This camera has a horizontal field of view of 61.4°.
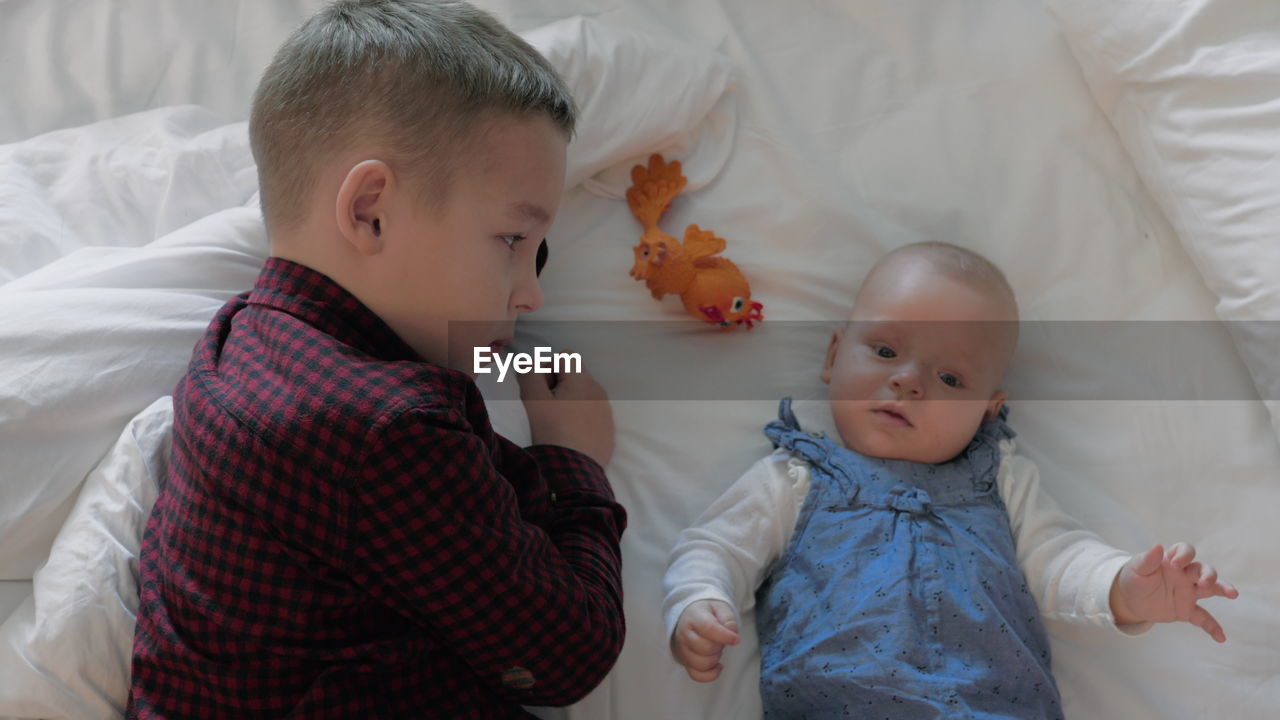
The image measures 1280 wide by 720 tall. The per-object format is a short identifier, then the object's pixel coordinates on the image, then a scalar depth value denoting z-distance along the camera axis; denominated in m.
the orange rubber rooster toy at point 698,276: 1.24
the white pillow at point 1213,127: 1.15
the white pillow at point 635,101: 1.25
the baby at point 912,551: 0.96
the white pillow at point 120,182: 1.12
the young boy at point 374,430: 0.75
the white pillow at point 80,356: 0.86
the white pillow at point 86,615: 0.80
